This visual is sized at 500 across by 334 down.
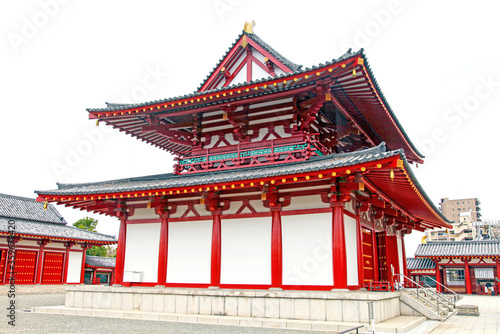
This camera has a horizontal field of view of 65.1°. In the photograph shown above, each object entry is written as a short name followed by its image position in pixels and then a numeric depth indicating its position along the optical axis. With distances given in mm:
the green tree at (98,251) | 65688
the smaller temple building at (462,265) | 40969
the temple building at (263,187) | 14117
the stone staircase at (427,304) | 15570
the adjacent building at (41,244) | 33281
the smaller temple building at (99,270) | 44812
